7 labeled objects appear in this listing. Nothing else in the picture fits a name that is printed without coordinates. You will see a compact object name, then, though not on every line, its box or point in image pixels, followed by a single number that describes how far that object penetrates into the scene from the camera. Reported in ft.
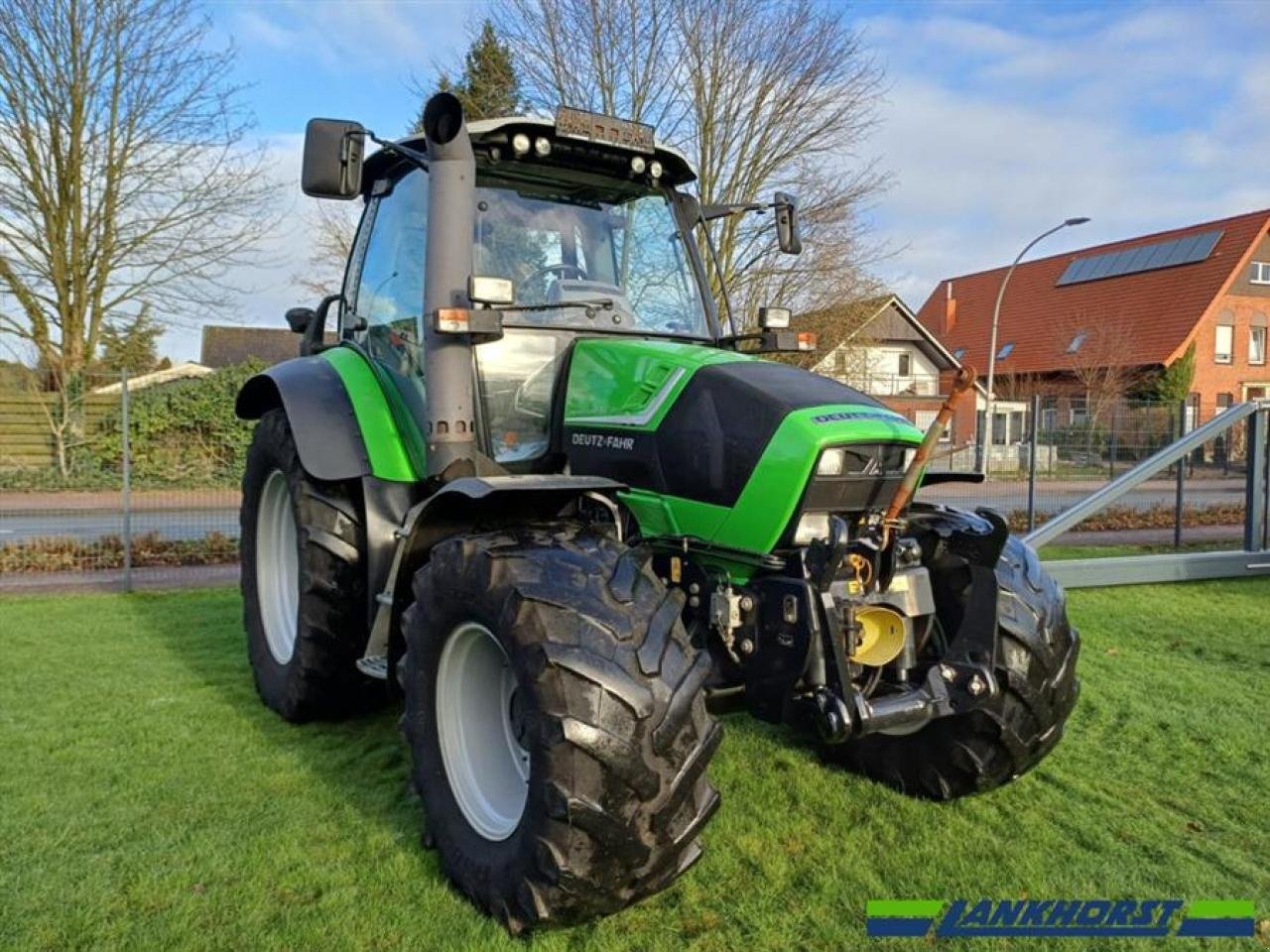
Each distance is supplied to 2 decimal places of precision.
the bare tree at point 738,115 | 51.29
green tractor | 8.64
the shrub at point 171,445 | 31.53
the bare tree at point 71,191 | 56.80
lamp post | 39.61
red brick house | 111.14
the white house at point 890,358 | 58.54
